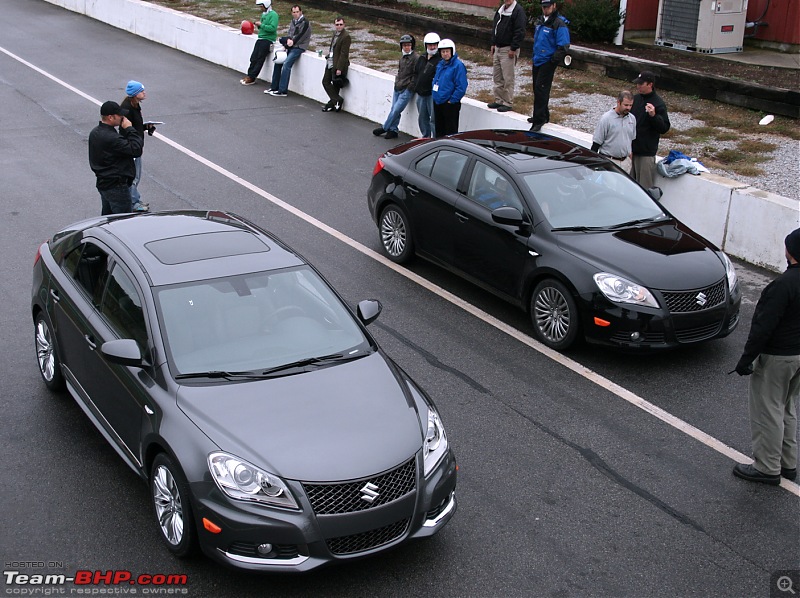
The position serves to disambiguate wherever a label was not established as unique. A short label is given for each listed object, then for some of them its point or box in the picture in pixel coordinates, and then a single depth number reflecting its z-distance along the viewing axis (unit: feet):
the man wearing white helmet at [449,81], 49.11
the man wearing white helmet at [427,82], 51.16
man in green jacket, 66.23
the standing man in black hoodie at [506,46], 50.67
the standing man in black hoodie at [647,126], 38.17
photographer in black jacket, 33.76
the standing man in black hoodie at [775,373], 21.22
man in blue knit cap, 37.73
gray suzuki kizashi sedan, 16.88
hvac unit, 63.67
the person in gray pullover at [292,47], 64.23
